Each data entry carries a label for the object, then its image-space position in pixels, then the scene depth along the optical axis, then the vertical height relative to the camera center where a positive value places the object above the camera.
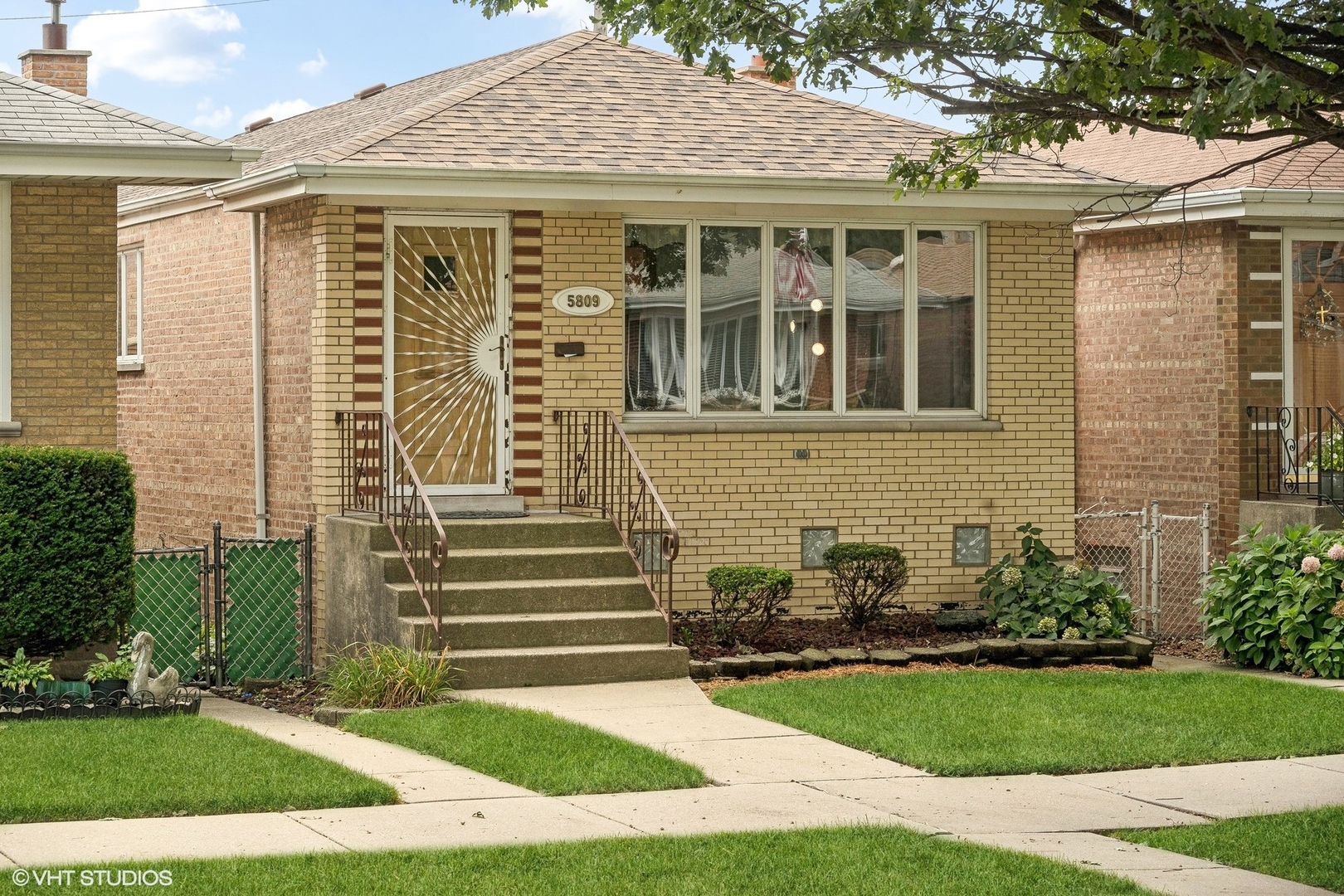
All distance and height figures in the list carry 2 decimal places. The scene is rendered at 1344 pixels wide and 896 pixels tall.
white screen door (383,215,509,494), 13.76 +0.71
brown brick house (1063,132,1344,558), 15.75 +0.95
